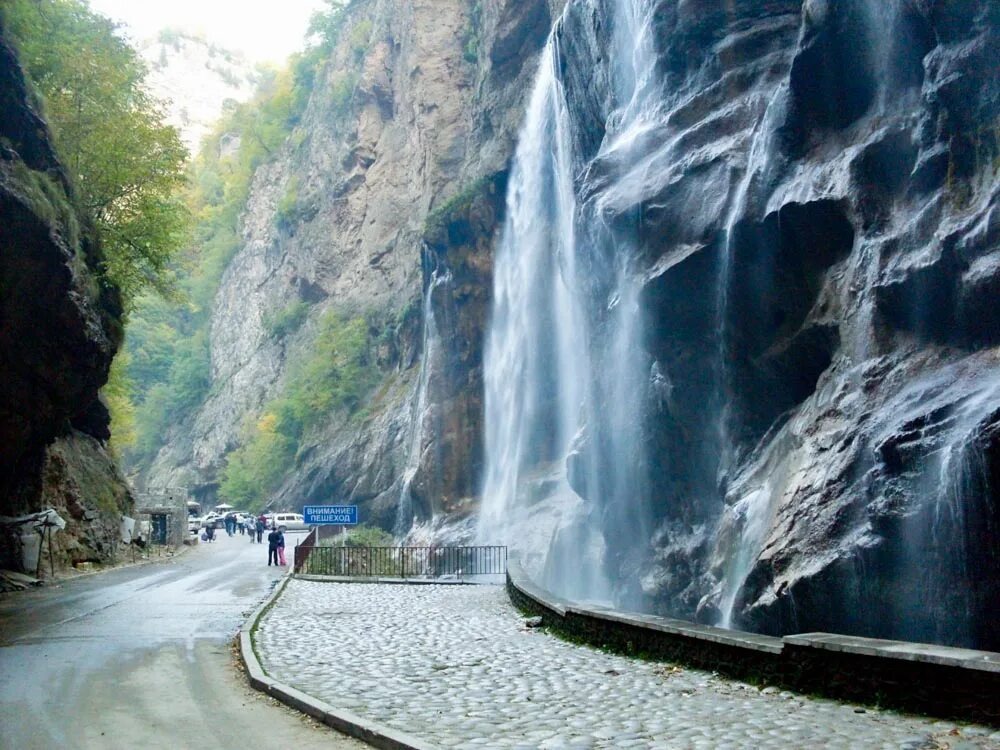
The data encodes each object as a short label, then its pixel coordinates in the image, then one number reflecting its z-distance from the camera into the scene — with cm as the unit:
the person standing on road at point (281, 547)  3597
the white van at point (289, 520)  6180
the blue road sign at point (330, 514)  3241
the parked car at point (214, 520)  6547
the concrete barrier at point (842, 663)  752
